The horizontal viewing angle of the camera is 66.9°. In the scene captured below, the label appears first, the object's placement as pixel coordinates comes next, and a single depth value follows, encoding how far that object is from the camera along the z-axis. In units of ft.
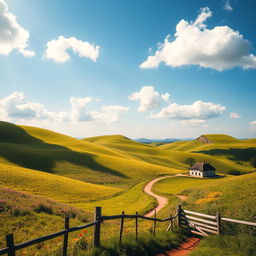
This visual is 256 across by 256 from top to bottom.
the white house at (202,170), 278.67
